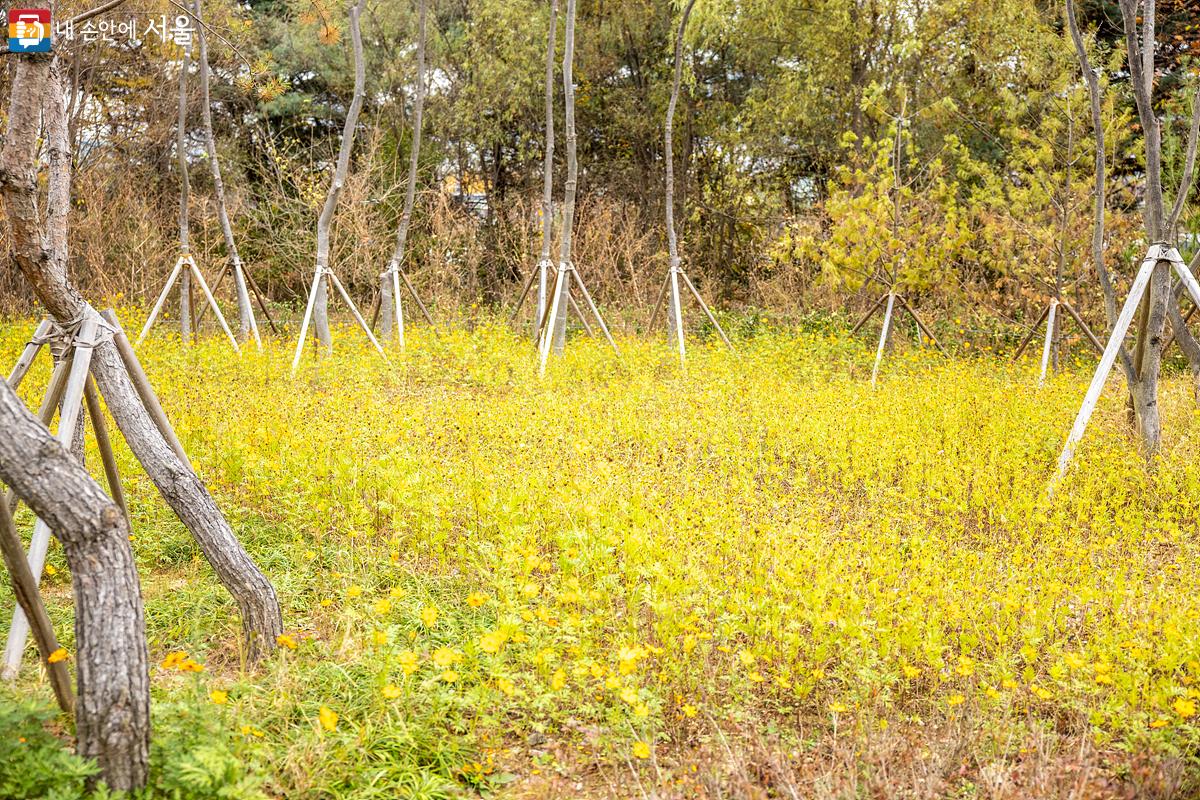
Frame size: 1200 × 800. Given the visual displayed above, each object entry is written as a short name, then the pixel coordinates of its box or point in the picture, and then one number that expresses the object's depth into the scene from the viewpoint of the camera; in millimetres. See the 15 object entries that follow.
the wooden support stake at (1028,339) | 8812
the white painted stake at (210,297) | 8967
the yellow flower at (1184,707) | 2480
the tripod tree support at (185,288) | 8816
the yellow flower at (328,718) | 2271
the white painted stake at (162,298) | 8647
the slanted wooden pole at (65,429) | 3049
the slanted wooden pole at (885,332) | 8445
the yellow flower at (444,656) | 2479
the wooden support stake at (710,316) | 9539
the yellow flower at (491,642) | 2571
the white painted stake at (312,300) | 8525
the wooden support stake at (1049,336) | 8016
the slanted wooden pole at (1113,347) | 5215
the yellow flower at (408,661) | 2531
